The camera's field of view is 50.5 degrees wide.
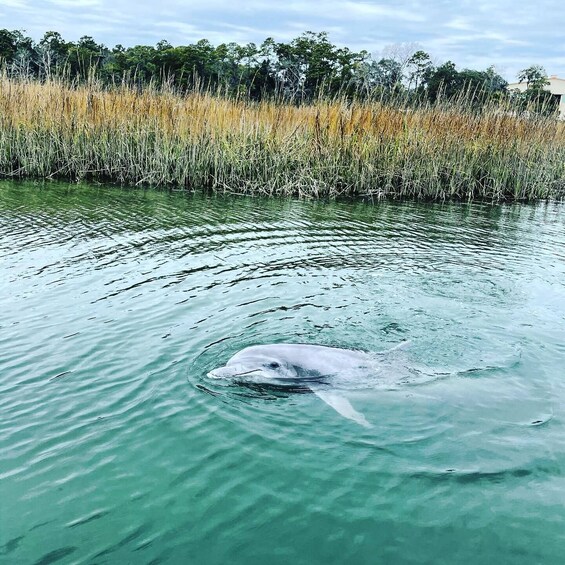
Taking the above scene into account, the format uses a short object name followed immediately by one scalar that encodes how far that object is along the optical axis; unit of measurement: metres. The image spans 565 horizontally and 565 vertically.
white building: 62.81
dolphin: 4.14
